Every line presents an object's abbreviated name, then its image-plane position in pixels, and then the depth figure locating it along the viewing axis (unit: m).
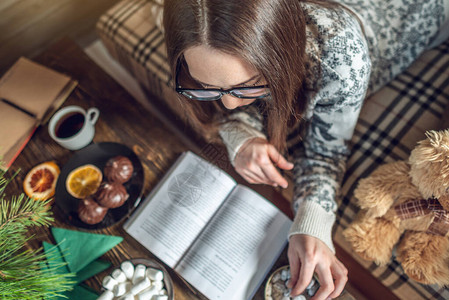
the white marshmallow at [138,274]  0.76
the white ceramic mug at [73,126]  0.91
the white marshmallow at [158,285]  0.75
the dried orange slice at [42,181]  0.91
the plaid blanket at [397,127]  0.88
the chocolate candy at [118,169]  0.89
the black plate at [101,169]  0.87
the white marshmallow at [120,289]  0.74
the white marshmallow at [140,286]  0.73
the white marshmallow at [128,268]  0.76
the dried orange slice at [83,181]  0.90
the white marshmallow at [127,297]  0.72
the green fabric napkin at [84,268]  0.81
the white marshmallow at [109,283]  0.74
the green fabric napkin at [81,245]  0.83
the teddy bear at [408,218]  0.65
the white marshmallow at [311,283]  0.73
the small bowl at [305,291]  0.73
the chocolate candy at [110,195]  0.86
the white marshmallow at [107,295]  0.73
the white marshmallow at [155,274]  0.76
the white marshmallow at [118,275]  0.75
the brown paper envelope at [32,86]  1.00
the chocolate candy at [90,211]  0.85
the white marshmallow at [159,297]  0.73
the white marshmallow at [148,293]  0.73
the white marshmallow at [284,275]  0.76
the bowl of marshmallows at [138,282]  0.73
